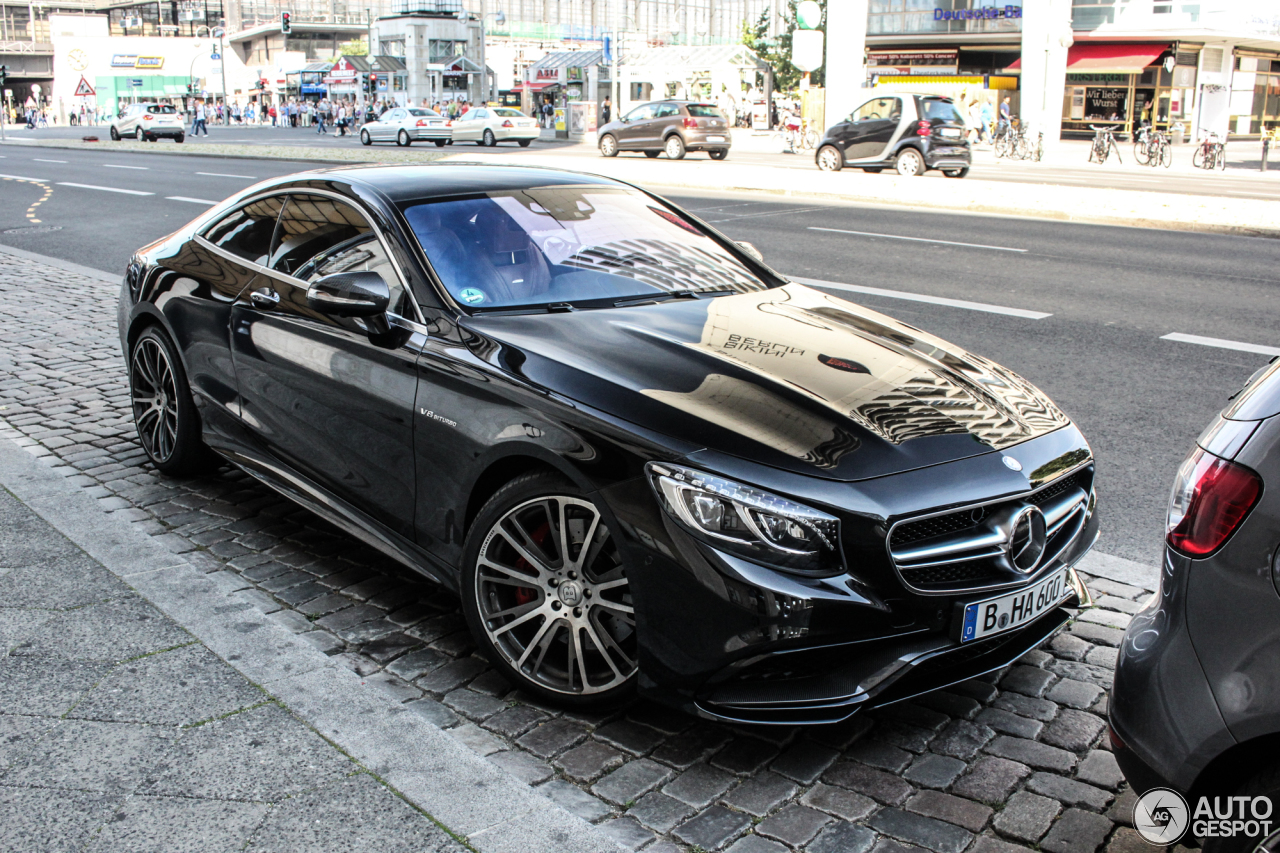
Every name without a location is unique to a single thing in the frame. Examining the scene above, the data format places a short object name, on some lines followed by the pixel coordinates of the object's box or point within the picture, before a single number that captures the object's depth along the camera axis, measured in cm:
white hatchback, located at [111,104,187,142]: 5375
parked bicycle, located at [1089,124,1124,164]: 3225
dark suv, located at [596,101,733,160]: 3269
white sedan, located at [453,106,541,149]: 4281
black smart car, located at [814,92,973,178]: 2423
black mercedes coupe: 278
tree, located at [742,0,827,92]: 7825
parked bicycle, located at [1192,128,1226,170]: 2883
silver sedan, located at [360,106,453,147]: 4472
